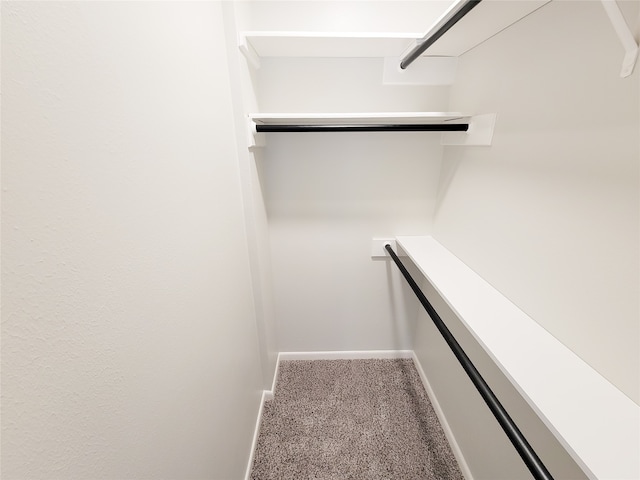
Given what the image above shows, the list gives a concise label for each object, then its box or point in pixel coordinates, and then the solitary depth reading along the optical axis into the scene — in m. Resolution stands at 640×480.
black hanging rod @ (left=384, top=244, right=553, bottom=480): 0.54
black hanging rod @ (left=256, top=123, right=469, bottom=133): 1.16
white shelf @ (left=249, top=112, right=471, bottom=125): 1.16
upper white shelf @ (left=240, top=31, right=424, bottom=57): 1.04
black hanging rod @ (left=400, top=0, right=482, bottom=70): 0.71
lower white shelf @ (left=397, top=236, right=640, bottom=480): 0.50
